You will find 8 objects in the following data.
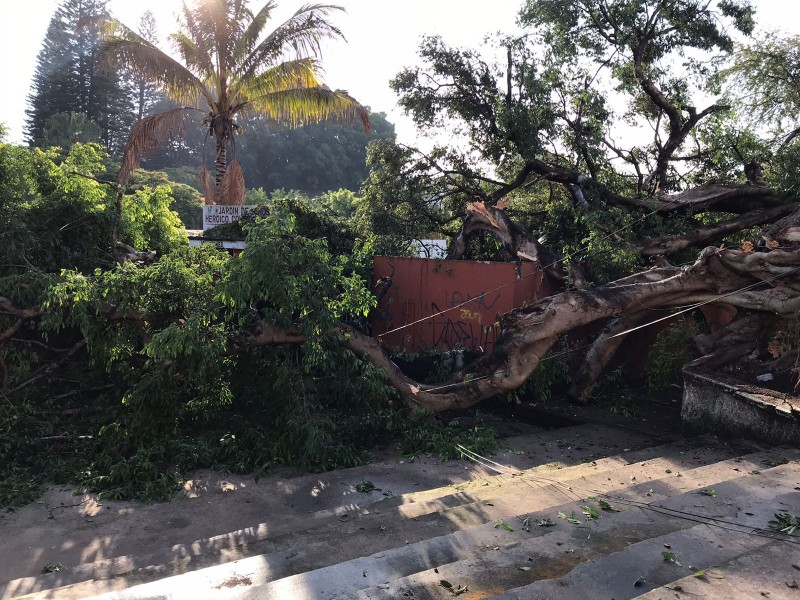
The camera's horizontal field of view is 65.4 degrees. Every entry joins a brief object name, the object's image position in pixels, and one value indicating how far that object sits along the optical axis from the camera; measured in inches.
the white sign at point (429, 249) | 554.3
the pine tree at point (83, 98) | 1326.3
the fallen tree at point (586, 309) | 292.0
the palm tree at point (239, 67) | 565.3
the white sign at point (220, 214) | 538.3
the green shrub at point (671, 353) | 350.3
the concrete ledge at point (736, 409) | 248.5
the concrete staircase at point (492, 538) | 119.0
